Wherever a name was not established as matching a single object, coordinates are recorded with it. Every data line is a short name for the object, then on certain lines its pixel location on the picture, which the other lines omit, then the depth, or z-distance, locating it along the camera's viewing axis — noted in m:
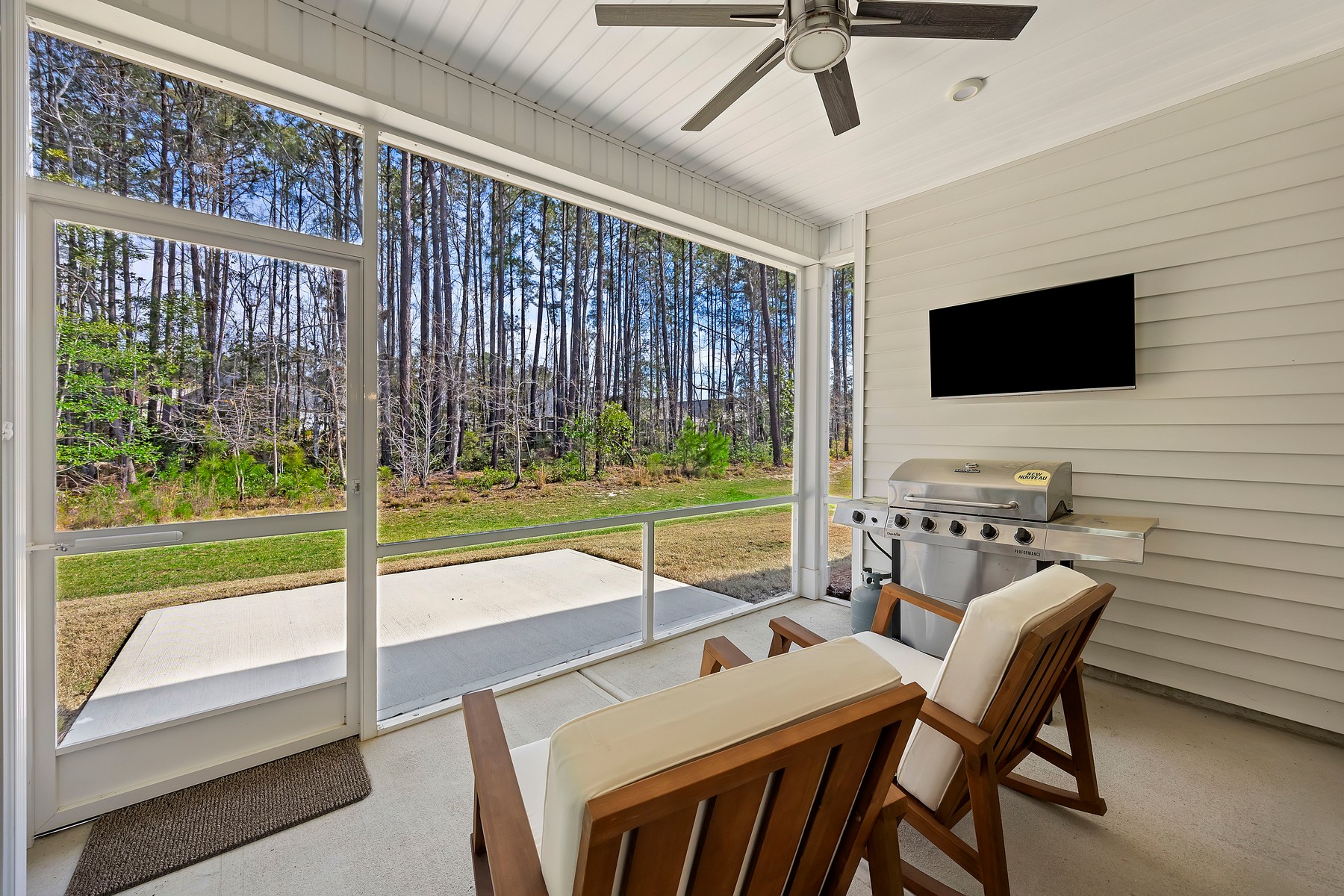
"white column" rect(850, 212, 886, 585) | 3.96
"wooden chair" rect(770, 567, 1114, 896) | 1.36
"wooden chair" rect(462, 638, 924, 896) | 0.72
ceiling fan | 1.66
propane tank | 3.29
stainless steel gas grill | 2.43
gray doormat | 1.66
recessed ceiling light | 2.54
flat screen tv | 2.81
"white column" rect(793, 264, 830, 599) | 4.40
